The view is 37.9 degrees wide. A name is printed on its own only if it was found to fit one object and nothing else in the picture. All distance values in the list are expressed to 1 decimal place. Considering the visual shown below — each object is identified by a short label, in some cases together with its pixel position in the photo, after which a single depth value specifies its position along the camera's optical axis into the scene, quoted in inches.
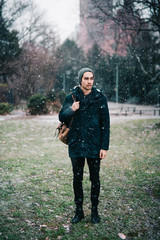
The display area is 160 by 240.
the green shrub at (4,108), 708.1
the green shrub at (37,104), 711.7
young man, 120.7
